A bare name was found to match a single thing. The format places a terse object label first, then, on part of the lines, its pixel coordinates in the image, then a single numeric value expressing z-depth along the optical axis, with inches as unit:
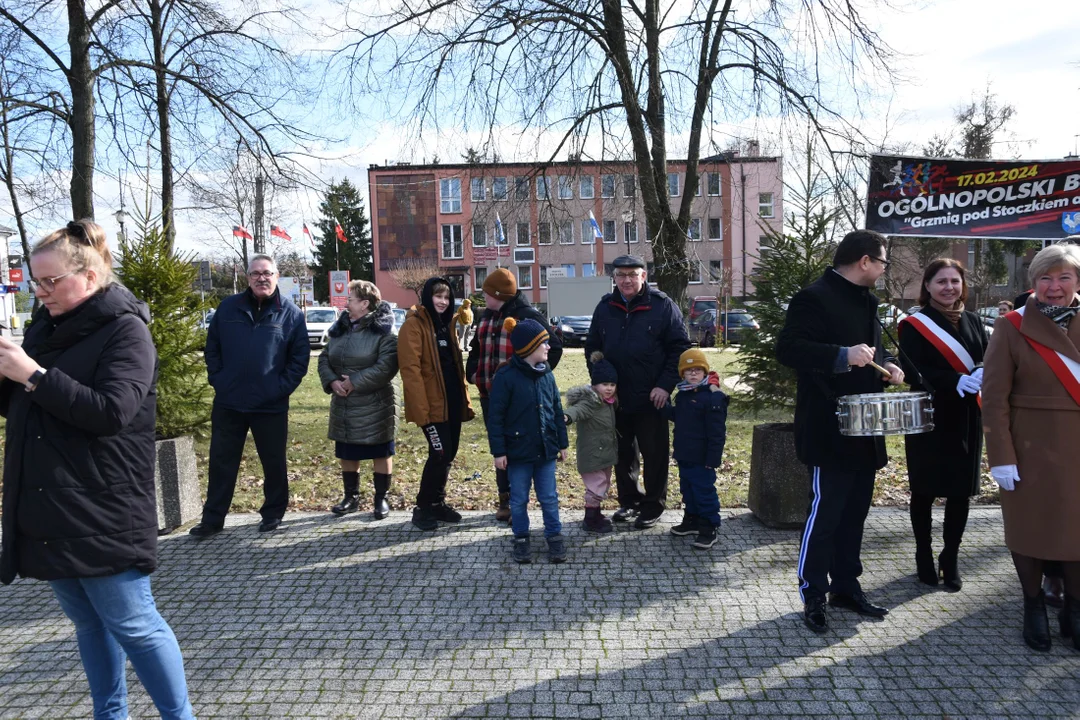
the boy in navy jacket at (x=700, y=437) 212.1
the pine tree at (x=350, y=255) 2534.4
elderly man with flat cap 227.0
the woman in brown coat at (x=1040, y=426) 146.6
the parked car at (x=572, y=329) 1352.1
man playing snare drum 162.2
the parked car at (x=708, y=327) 1199.0
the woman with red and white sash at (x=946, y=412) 177.6
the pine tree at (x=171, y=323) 284.2
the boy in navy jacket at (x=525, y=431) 206.7
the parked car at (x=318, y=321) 1284.4
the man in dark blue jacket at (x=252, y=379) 228.8
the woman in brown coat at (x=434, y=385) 234.1
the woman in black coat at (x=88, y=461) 108.2
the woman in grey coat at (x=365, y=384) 247.4
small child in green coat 224.5
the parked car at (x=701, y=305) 1427.2
